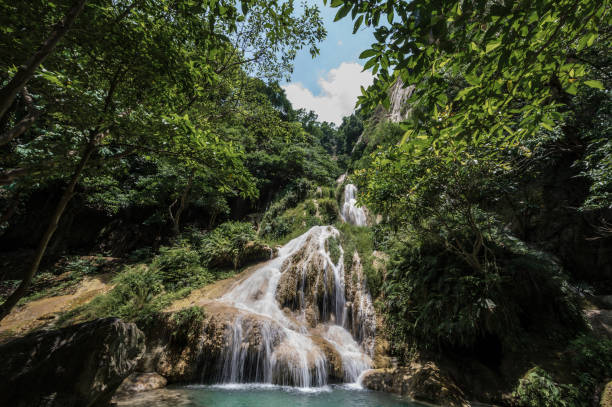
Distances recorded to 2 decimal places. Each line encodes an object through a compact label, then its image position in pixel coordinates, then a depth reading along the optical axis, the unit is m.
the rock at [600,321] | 5.22
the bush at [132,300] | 7.01
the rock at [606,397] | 3.66
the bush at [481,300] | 5.57
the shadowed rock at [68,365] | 2.59
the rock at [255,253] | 11.34
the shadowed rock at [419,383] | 4.76
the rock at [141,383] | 4.89
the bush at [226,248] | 11.11
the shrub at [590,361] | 4.12
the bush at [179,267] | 9.48
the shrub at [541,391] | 4.08
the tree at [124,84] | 2.44
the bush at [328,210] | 15.93
